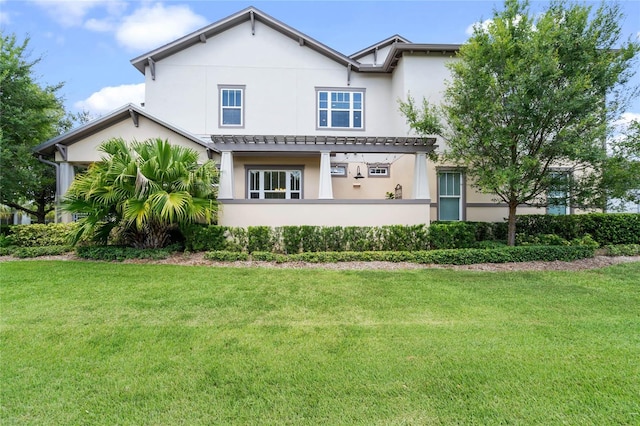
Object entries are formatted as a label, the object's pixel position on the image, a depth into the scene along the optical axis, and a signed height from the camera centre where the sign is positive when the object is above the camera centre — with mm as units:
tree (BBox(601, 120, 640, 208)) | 7859 +1364
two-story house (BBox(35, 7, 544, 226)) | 11188 +4606
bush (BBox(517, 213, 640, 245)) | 9672 -455
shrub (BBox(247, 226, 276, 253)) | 8500 -724
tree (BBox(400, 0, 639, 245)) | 7516 +3159
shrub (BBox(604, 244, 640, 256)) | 8531 -1082
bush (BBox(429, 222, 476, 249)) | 8648 -677
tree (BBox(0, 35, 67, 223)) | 9469 +3252
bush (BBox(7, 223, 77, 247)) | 9148 -686
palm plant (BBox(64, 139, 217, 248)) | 7551 +550
